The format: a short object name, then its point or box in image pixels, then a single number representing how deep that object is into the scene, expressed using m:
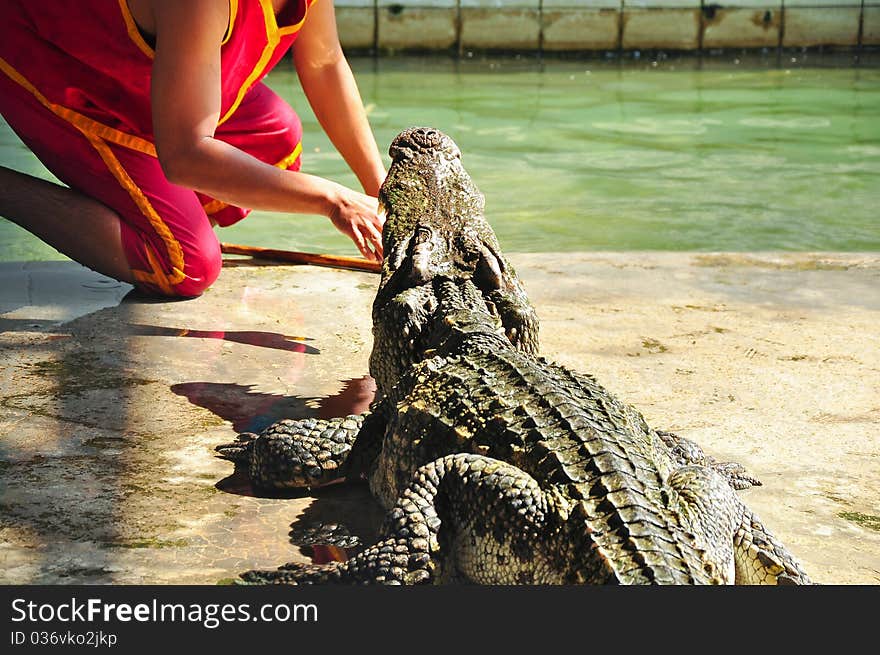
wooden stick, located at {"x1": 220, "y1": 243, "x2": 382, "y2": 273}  3.96
